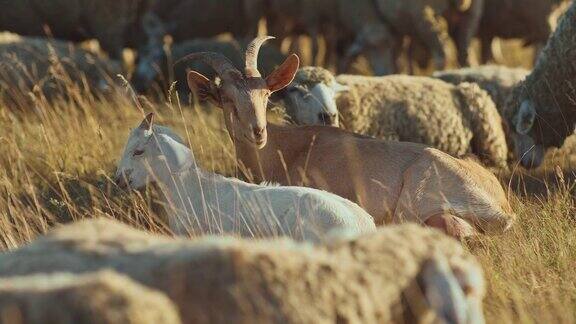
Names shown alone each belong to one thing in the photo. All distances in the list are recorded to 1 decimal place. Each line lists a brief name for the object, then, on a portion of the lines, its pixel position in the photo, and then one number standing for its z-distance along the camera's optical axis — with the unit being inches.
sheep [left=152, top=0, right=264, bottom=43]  628.1
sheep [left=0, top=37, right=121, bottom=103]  468.1
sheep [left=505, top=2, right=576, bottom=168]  374.0
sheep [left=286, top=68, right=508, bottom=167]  382.3
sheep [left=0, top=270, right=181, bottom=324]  119.7
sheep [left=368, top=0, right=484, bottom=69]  567.2
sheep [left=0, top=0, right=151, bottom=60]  571.8
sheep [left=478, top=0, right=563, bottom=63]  601.3
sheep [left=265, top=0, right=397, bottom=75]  584.7
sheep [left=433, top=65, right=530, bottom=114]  438.9
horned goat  280.1
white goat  237.5
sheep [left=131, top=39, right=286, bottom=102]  530.2
